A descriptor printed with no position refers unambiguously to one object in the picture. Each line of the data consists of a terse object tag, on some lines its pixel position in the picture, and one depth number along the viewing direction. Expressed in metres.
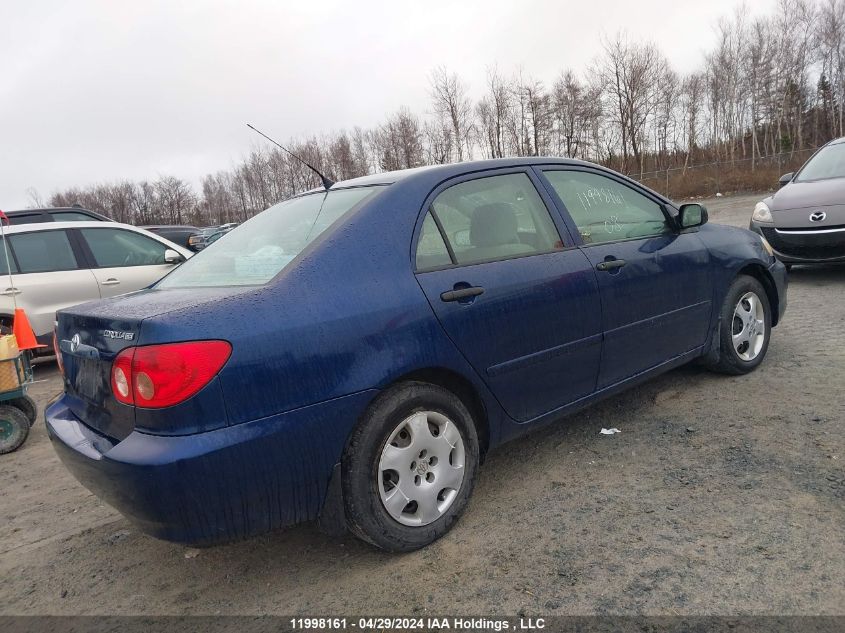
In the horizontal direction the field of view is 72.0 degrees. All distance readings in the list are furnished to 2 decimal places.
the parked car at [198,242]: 12.93
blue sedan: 1.96
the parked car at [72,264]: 6.55
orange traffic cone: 4.95
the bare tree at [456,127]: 49.59
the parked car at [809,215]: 6.49
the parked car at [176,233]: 15.62
